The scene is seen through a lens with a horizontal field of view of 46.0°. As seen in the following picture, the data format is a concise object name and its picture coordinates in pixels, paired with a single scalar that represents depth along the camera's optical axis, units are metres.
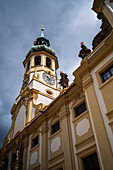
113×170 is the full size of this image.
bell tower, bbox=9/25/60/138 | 15.56
